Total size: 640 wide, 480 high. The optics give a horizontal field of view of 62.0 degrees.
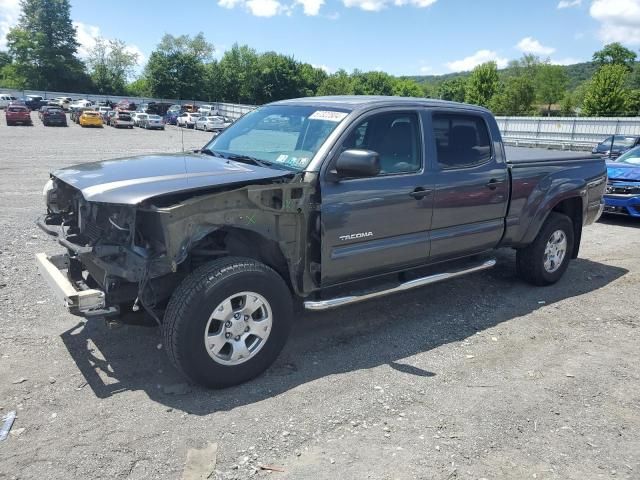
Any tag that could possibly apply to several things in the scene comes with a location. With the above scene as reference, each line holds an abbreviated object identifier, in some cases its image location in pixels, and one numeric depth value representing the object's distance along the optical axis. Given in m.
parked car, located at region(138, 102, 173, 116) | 58.28
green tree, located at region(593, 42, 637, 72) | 97.12
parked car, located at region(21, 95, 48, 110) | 59.69
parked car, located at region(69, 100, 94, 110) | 58.22
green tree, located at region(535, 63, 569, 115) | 93.38
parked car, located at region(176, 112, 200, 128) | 48.84
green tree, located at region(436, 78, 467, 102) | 108.66
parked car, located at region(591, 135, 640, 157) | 17.98
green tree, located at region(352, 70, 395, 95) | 108.75
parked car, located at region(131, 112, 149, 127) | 46.85
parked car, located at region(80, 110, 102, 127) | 43.16
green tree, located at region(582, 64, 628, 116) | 48.81
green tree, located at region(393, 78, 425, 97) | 116.59
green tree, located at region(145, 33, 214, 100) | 83.06
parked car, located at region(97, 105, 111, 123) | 49.69
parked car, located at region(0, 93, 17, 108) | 58.84
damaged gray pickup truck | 3.51
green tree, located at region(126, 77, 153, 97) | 89.12
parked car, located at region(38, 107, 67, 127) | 41.34
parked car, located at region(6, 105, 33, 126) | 39.44
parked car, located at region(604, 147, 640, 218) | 9.80
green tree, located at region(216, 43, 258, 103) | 87.06
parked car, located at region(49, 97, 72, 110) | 59.14
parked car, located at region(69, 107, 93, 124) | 45.89
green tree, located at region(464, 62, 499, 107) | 79.19
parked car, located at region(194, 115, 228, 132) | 45.75
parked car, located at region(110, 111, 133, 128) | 45.41
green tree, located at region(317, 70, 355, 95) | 94.25
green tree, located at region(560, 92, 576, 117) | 79.88
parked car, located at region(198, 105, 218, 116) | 56.24
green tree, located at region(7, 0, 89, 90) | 85.69
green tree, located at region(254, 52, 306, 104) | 85.57
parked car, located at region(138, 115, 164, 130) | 45.78
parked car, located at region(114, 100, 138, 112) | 61.84
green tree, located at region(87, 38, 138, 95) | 92.33
